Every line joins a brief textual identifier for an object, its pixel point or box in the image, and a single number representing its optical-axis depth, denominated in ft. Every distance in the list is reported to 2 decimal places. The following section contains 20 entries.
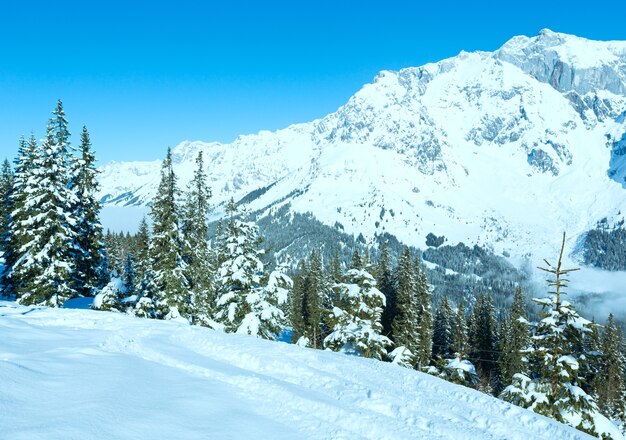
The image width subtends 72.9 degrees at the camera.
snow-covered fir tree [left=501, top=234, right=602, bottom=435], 58.95
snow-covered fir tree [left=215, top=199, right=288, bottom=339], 88.12
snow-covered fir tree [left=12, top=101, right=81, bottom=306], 92.17
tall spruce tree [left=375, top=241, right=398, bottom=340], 180.96
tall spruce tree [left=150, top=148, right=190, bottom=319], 99.55
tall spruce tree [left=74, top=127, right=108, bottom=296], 114.21
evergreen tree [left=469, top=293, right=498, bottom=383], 209.77
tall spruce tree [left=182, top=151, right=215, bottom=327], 106.52
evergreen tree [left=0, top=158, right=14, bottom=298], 117.19
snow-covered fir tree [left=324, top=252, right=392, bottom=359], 85.92
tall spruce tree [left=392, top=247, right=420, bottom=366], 149.89
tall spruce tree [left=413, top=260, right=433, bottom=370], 150.20
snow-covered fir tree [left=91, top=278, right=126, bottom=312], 96.73
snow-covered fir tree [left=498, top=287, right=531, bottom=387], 189.78
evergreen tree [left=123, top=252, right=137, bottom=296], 117.50
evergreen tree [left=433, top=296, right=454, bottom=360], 200.13
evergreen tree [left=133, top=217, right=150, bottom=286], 105.60
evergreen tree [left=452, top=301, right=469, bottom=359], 180.37
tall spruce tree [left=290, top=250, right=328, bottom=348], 196.76
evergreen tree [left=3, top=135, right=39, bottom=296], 95.26
